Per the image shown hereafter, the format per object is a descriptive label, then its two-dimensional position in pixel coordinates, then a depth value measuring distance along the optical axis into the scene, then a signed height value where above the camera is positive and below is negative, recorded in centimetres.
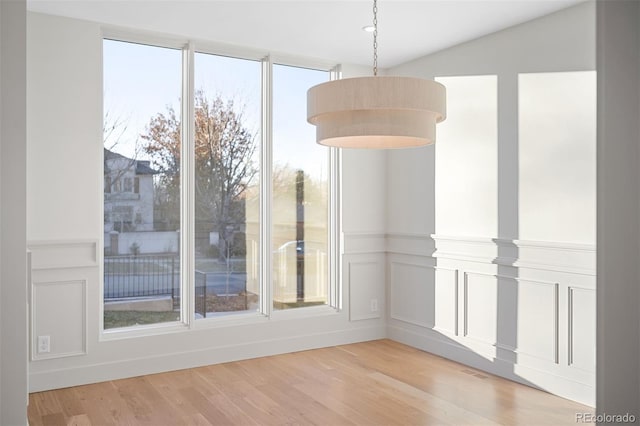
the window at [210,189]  418 +20
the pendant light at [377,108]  241 +50
